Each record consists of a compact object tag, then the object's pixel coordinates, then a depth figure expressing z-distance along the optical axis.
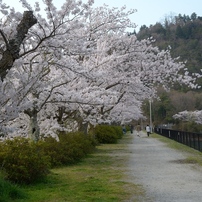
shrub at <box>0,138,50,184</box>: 8.42
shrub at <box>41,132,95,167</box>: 12.25
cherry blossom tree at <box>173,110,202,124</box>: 52.90
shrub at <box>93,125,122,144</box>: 27.80
